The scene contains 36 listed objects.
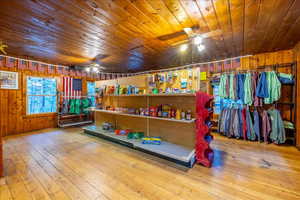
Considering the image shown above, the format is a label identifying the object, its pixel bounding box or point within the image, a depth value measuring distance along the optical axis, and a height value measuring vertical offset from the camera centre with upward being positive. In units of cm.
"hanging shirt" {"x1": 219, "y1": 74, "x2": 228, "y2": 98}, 428 +39
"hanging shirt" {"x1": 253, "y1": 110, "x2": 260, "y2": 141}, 374 -73
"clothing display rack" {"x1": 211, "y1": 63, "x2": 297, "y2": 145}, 354 -7
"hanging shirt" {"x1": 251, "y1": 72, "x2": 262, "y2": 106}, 380 +40
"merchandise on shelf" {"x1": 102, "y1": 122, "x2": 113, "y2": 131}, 426 -92
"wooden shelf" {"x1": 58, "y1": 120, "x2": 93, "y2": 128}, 538 -110
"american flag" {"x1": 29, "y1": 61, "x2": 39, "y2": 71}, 486 +123
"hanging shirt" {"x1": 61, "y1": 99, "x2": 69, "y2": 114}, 555 -37
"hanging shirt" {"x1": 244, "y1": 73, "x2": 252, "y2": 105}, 386 +25
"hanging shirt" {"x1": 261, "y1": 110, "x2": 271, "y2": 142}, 363 -76
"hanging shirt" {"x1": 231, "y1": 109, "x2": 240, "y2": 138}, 401 -81
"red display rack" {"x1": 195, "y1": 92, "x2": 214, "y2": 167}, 246 -61
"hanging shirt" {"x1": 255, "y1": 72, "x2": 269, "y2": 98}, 364 +33
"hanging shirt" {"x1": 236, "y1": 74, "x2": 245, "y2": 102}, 400 +36
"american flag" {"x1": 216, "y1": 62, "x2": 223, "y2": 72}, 499 +122
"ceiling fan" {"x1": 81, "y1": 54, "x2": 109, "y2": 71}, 451 +145
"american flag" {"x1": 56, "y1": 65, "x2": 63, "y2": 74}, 554 +125
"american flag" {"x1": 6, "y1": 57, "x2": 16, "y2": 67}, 441 +124
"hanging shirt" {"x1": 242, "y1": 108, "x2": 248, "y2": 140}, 392 -78
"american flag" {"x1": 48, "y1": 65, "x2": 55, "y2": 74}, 532 +120
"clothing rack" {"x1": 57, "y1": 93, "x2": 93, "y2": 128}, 552 -89
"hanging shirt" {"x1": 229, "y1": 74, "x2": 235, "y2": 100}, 412 +35
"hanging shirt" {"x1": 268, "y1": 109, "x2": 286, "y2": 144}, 347 -81
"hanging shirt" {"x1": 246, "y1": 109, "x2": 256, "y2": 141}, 382 -87
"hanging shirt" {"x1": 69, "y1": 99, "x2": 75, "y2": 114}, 570 -33
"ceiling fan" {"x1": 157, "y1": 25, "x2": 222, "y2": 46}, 261 +141
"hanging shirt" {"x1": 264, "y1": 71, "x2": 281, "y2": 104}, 354 +29
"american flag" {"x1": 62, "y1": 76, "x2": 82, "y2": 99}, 573 +51
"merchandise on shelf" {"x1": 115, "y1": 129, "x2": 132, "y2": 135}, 382 -98
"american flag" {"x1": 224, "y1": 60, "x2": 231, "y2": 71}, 482 +124
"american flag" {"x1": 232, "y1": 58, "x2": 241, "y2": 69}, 462 +127
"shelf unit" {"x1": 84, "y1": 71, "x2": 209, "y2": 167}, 270 -71
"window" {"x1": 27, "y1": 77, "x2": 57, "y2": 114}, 498 +13
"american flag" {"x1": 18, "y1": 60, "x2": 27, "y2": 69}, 463 +123
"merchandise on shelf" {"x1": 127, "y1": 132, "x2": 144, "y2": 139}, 351 -99
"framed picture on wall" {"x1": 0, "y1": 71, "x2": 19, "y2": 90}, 431 +63
